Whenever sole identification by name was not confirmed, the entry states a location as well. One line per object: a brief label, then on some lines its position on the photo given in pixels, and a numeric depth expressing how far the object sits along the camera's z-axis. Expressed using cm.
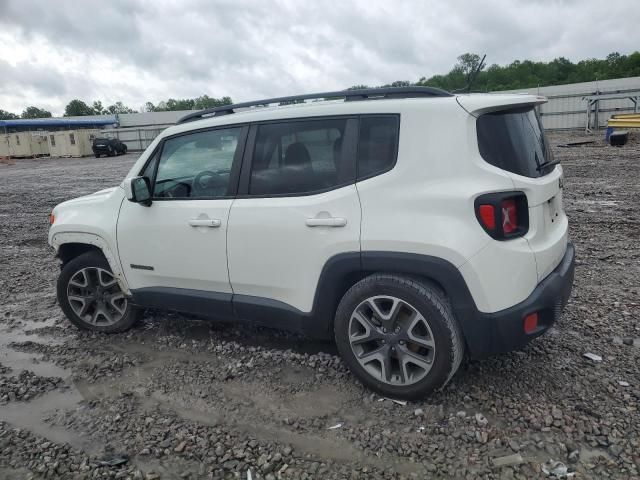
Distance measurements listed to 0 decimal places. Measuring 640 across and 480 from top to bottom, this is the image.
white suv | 282
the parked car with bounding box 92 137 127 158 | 3453
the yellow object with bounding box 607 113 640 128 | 1816
